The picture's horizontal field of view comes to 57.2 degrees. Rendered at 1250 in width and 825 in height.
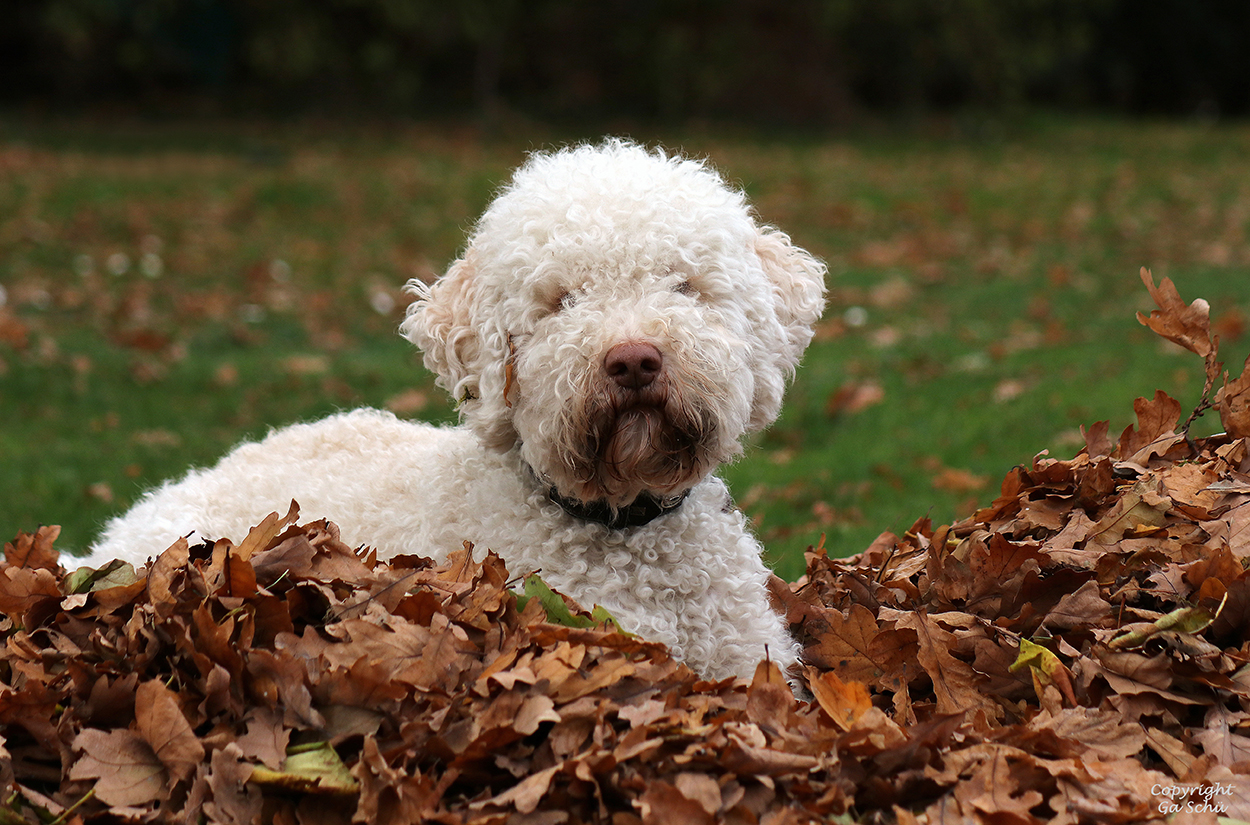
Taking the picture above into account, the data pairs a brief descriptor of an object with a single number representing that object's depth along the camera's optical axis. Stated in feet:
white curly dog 9.89
